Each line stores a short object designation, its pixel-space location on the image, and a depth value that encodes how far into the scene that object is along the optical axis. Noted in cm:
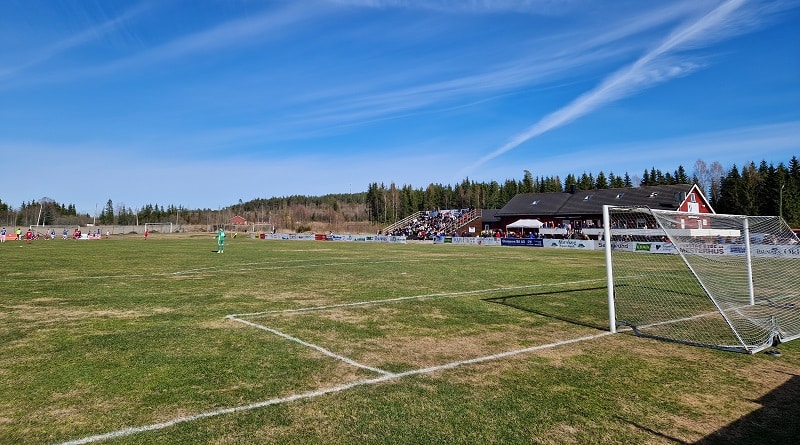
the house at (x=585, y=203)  5162
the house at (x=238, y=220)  14523
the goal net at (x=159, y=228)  11484
